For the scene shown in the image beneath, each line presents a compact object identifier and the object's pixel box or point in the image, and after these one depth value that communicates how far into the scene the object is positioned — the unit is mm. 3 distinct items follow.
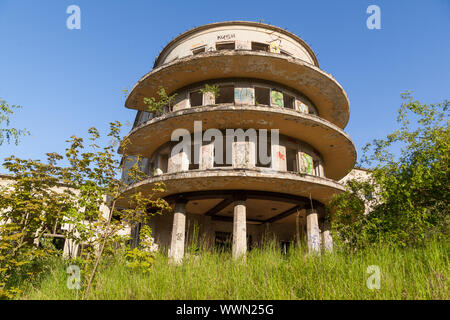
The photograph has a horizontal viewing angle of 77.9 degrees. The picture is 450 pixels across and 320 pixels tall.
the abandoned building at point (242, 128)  13922
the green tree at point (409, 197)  7188
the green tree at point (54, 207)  6453
